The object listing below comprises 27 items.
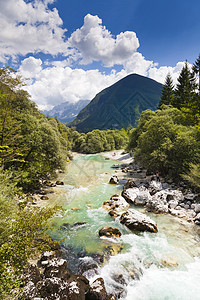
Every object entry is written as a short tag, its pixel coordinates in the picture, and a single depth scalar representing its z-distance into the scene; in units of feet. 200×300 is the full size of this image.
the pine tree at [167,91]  172.04
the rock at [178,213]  48.66
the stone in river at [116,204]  57.06
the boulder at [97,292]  23.79
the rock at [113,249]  34.88
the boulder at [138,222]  43.37
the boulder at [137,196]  59.83
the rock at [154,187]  66.55
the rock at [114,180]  88.94
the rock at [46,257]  30.29
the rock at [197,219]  43.79
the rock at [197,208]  48.42
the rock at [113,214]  51.72
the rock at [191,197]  55.28
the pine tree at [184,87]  140.26
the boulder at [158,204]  52.13
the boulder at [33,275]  25.12
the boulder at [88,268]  29.46
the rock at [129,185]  76.70
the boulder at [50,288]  22.99
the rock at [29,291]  22.24
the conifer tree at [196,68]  110.42
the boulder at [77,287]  23.10
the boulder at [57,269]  26.55
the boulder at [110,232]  41.27
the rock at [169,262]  31.68
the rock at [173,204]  53.93
